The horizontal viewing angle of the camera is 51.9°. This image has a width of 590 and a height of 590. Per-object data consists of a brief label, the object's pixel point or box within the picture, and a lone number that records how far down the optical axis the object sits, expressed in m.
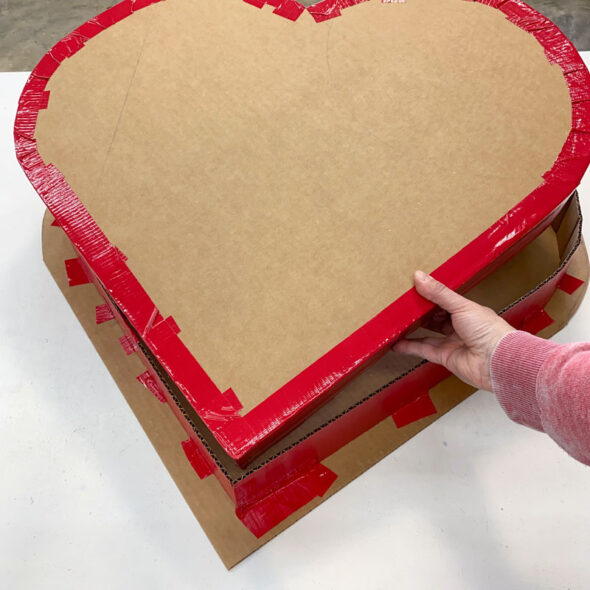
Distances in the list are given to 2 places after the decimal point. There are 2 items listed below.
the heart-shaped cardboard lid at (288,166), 0.86
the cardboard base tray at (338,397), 1.07
